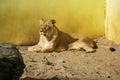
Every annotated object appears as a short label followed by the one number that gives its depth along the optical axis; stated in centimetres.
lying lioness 1258
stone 725
